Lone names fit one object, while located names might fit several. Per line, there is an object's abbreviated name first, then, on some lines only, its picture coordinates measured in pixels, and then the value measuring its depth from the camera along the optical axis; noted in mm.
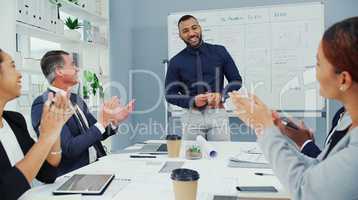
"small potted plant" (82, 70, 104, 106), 3446
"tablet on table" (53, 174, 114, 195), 1021
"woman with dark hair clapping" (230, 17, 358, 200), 703
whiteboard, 3303
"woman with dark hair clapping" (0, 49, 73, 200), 990
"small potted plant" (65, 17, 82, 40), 3207
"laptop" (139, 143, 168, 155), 1767
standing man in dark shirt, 2332
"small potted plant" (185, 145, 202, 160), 1576
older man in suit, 1641
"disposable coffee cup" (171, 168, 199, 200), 915
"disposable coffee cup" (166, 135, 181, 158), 1631
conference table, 1006
